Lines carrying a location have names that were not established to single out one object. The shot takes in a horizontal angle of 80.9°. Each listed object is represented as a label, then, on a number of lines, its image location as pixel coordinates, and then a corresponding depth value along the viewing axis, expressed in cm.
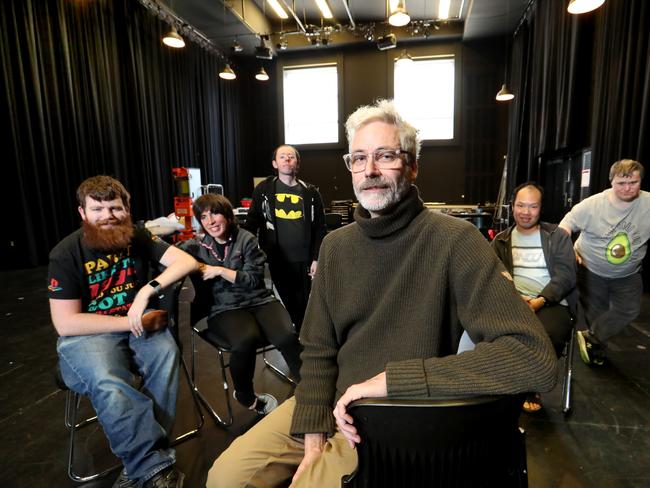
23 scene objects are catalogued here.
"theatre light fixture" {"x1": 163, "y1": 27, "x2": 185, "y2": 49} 621
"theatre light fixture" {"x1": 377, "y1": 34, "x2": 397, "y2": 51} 809
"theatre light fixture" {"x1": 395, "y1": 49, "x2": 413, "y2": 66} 843
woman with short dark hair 208
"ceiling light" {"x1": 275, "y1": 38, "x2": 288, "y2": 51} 955
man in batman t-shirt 310
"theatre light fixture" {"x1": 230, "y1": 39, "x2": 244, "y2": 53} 857
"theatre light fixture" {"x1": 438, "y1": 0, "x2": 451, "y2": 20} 850
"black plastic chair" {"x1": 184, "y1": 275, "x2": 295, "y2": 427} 213
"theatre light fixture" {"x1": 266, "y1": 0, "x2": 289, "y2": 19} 858
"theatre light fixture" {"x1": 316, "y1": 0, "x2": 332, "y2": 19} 865
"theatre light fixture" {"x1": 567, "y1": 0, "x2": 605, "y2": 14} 363
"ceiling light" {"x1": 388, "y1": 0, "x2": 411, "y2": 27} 609
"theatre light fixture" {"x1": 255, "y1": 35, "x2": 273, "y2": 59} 842
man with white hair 92
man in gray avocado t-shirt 263
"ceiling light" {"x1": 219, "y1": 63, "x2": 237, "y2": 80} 806
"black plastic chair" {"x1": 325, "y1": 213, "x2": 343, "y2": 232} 389
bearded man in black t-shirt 157
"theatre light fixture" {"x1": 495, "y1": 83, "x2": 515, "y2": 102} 753
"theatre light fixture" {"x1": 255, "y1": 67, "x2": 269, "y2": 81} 886
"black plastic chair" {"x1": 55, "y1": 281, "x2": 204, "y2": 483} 174
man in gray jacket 216
